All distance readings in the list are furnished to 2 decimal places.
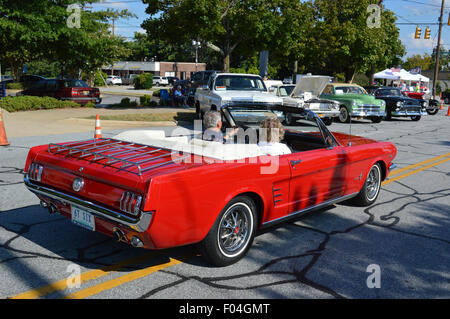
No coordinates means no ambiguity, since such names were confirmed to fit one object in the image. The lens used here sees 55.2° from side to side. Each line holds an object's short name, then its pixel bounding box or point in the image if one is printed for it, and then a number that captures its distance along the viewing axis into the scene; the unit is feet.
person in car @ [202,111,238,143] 16.33
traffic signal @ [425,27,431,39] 109.70
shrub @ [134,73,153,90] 169.78
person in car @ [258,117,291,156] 15.02
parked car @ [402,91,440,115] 87.81
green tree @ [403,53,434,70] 333.01
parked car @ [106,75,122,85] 216.97
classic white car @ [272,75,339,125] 48.88
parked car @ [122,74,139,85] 230.85
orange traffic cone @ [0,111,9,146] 34.01
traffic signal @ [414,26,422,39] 111.45
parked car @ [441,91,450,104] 148.31
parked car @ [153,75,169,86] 210.38
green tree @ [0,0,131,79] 61.05
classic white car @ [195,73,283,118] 43.57
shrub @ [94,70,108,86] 183.21
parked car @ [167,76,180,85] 204.79
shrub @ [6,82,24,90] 116.98
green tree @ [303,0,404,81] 110.73
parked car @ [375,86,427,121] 67.77
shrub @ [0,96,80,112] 61.82
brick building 281.33
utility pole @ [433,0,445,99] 127.81
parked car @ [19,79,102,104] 73.42
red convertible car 11.08
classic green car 60.54
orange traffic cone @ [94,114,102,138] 27.86
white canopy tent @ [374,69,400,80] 122.57
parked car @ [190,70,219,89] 85.97
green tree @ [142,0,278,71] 60.39
